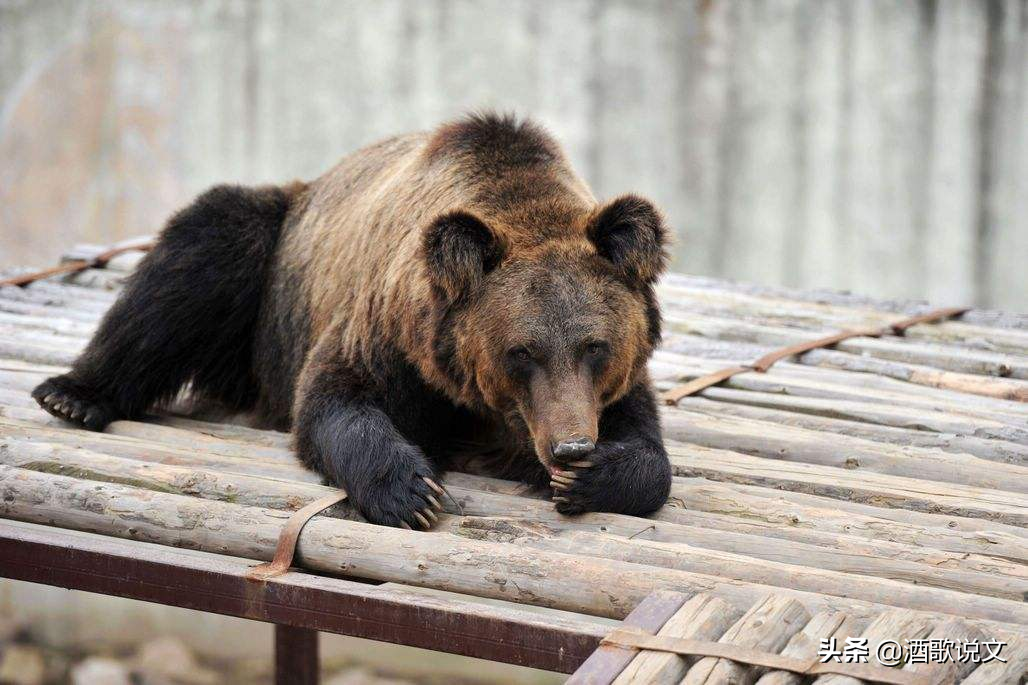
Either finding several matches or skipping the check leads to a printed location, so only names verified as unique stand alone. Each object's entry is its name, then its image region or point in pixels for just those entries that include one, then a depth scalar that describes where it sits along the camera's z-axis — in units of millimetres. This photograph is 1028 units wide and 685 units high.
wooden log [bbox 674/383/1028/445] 9578
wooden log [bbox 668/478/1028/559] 7133
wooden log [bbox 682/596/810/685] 5516
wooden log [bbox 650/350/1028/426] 10273
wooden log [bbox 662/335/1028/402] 10984
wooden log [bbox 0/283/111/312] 13609
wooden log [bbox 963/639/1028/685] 5344
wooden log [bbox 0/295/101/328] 13146
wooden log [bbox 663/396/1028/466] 9156
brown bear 7746
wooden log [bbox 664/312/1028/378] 11680
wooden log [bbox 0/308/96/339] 12469
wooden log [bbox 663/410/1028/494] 8594
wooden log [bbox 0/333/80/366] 11542
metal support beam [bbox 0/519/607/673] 6164
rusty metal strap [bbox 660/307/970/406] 10703
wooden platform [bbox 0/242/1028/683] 6277
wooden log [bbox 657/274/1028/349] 12984
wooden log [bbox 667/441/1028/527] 7762
